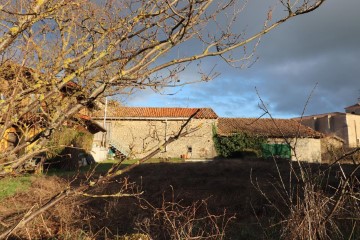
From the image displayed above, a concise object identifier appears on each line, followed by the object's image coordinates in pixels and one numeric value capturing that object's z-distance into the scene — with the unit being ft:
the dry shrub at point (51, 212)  21.15
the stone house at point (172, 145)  107.10
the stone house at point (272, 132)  104.99
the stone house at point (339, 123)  140.81
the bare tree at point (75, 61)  7.72
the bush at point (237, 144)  103.81
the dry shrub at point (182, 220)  21.88
